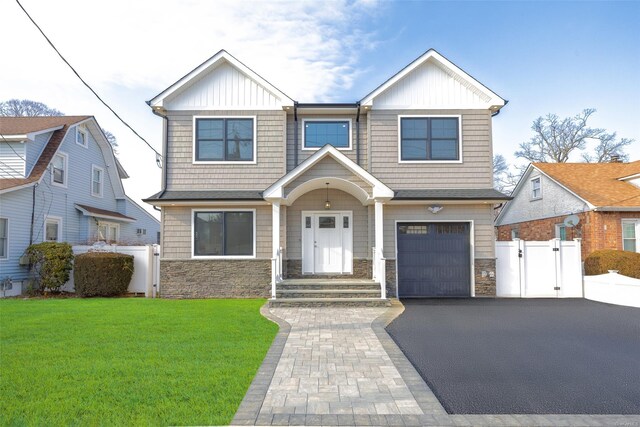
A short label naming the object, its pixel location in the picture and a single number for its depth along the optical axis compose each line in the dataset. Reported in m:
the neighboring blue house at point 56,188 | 14.32
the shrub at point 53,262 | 12.76
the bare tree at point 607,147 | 29.22
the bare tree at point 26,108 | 29.67
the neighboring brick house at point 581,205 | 15.64
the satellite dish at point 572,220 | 15.23
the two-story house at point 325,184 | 12.26
